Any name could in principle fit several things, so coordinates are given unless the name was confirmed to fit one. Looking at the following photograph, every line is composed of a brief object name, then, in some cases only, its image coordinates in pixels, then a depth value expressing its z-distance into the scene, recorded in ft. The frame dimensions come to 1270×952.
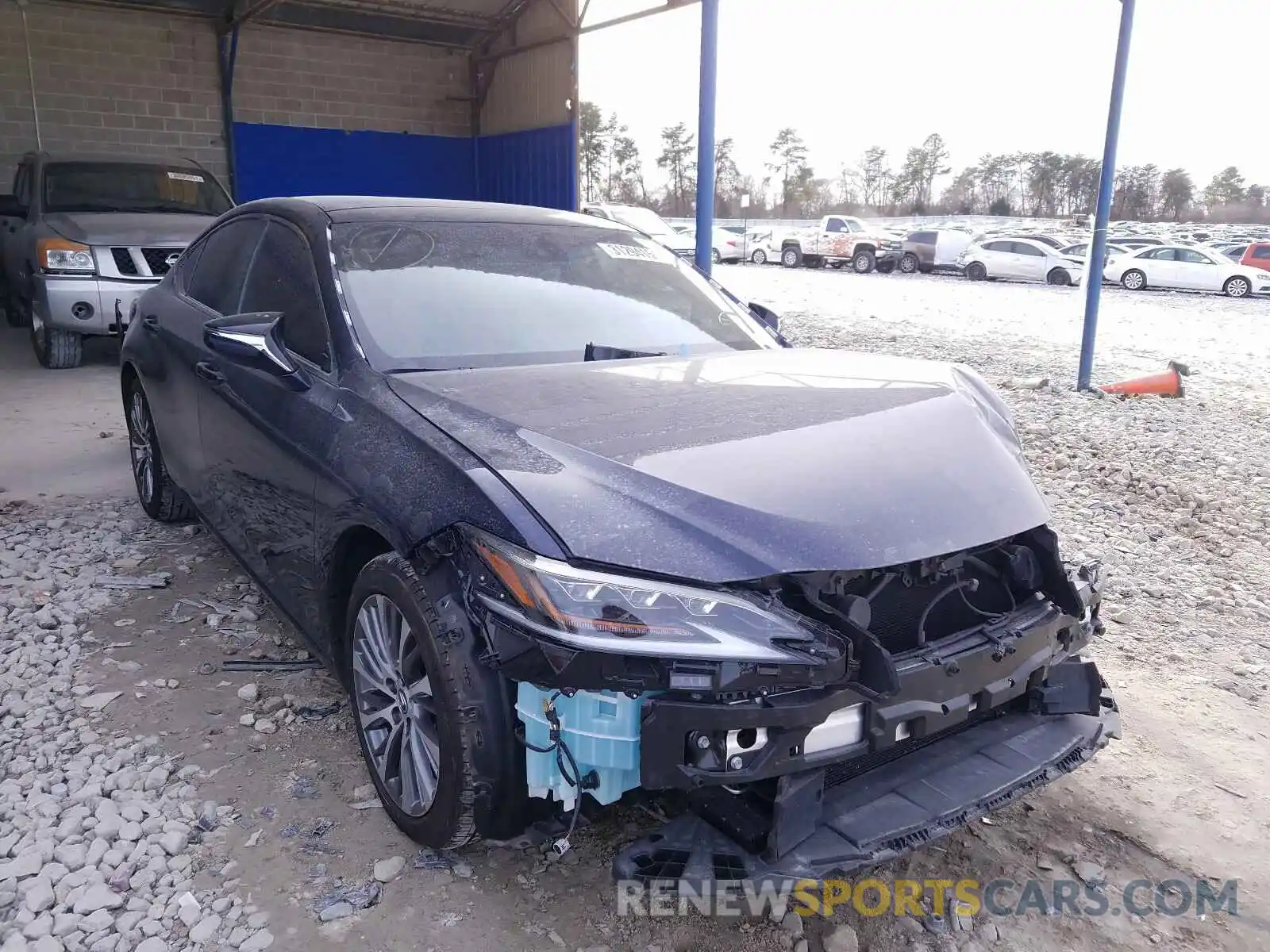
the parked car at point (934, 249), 89.20
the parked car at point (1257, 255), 77.97
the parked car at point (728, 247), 102.58
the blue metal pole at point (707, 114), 26.18
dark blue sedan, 6.45
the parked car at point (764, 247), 105.40
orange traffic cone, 28.25
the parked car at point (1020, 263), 81.00
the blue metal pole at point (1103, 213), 26.99
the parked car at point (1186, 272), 72.79
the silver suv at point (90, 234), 26.55
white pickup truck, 93.66
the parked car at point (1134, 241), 85.54
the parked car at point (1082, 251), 80.01
